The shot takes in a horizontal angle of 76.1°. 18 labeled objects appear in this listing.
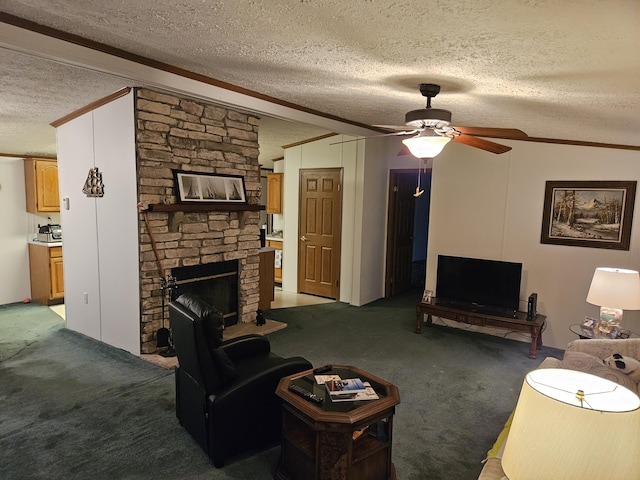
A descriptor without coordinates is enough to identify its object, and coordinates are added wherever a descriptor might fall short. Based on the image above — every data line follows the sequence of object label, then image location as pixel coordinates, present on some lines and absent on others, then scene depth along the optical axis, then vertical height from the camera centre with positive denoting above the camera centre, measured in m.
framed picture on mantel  3.87 +0.11
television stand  4.23 -1.22
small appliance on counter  5.98 -0.58
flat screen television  4.55 -0.90
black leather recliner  2.33 -1.12
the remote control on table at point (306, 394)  2.14 -1.03
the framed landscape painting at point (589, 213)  4.09 -0.04
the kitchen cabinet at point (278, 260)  7.29 -1.05
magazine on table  2.18 -1.04
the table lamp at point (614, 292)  3.37 -0.68
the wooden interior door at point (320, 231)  6.33 -0.47
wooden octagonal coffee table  2.03 -1.24
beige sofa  2.43 -0.99
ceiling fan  2.74 +0.52
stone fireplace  3.67 -0.08
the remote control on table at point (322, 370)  2.52 -1.04
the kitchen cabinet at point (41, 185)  5.91 +0.13
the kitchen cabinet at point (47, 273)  5.80 -1.14
